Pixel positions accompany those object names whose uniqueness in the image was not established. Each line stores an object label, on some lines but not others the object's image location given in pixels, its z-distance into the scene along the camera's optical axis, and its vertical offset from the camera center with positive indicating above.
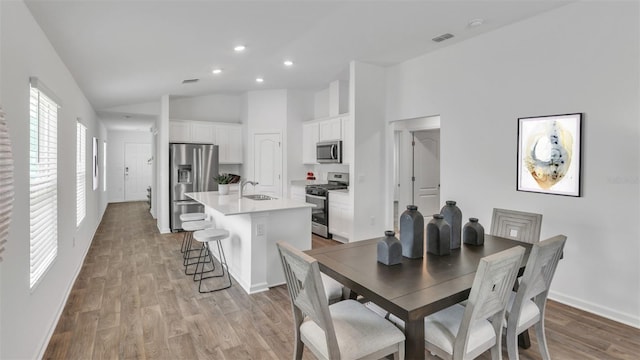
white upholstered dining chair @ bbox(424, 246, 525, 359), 1.58 -0.80
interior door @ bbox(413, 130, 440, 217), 7.11 +0.07
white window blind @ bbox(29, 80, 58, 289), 2.24 -0.10
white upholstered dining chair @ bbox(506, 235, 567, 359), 1.81 -0.71
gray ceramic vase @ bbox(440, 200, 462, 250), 2.35 -0.34
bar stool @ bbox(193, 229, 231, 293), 3.53 -1.13
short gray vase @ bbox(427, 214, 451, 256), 2.20 -0.43
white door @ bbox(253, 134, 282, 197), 6.80 +0.18
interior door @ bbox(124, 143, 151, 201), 10.92 -0.03
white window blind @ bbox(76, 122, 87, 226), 4.20 -0.03
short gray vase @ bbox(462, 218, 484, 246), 2.44 -0.45
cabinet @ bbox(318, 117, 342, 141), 5.72 +0.78
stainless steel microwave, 5.62 +0.37
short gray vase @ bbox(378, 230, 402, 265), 2.01 -0.48
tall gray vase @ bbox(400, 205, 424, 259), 2.12 -0.40
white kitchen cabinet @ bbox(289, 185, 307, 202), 6.45 -0.41
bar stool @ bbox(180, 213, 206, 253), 4.55 -0.65
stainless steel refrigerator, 6.29 -0.06
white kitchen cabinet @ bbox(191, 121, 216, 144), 6.66 +0.80
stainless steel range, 5.71 -0.49
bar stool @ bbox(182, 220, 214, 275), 4.08 -0.73
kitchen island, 3.46 -0.71
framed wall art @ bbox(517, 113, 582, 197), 3.05 +0.20
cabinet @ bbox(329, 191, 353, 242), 5.14 -0.70
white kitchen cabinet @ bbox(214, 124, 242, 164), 6.98 +0.62
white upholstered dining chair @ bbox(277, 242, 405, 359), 1.58 -0.84
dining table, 1.55 -0.58
